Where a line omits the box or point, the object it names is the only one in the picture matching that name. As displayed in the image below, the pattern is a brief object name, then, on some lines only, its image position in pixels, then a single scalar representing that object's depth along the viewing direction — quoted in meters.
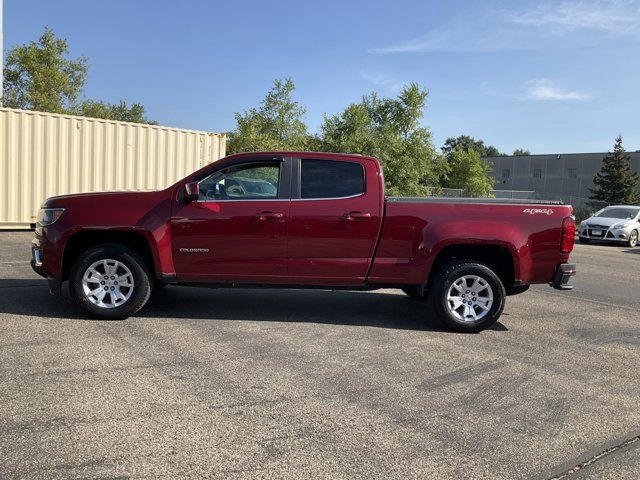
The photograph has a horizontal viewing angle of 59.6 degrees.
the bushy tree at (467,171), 64.50
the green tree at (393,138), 42.34
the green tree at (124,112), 39.50
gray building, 64.75
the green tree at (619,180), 53.53
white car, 20.55
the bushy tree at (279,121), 37.69
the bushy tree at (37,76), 27.20
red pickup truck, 5.95
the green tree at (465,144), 116.88
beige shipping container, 13.42
